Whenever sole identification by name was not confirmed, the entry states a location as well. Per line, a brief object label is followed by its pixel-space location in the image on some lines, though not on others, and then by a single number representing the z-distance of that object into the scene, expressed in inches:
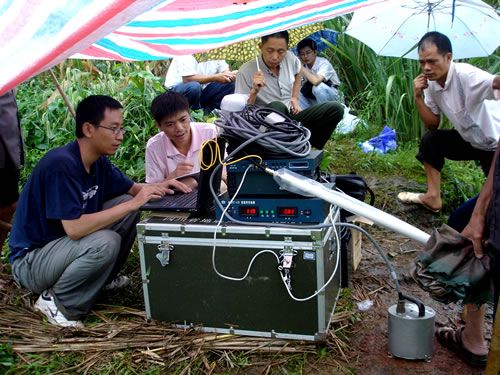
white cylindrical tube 85.7
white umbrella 171.3
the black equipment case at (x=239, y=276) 100.2
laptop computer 108.9
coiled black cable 100.7
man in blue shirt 111.3
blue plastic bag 215.9
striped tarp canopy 76.7
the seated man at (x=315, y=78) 240.5
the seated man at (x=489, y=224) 69.8
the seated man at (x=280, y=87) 168.6
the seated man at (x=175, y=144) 132.9
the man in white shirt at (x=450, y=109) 149.2
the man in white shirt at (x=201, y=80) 217.2
